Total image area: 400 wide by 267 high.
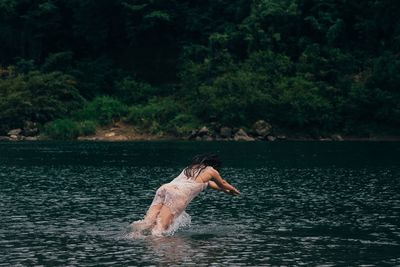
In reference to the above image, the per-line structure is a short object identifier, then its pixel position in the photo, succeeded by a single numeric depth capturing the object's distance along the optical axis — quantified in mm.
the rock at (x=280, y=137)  94125
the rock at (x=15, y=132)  99875
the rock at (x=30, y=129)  100312
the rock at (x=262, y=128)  93938
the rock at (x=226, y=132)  94250
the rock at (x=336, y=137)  93375
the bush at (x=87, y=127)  99812
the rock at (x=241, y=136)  93750
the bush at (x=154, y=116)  98562
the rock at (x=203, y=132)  94875
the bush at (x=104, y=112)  101312
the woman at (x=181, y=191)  29578
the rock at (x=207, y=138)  94562
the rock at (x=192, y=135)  95375
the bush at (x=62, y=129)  99312
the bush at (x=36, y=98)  100125
